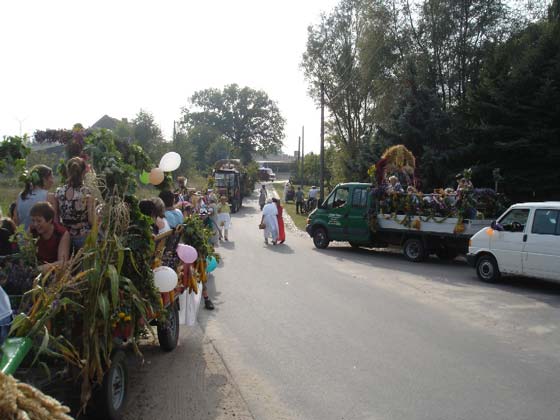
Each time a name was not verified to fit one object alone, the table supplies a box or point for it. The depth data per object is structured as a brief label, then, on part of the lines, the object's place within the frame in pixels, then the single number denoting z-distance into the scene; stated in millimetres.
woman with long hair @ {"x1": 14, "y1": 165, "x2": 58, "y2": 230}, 6629
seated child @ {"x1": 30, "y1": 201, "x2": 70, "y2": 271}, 5355
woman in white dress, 18797
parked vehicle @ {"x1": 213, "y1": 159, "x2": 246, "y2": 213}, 34656
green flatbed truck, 14461
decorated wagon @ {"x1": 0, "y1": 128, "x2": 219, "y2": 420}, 3977
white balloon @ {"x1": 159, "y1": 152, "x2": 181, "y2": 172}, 7523
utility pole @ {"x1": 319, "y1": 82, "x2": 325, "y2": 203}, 31312
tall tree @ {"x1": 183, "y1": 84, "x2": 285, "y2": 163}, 96938
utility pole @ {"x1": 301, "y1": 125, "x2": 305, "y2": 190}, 68562
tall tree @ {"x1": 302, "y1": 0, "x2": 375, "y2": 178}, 37281
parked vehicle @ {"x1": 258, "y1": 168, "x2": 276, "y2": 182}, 82625
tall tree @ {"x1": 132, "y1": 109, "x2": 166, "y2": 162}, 44250
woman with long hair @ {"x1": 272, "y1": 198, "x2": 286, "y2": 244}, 18938
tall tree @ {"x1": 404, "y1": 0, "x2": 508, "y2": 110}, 26859
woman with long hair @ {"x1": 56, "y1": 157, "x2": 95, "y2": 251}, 5945
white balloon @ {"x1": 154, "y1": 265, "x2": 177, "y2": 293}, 5661
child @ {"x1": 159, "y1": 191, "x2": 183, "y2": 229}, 8195
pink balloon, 6898
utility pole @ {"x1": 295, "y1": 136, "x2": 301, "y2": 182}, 73312
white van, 10703
